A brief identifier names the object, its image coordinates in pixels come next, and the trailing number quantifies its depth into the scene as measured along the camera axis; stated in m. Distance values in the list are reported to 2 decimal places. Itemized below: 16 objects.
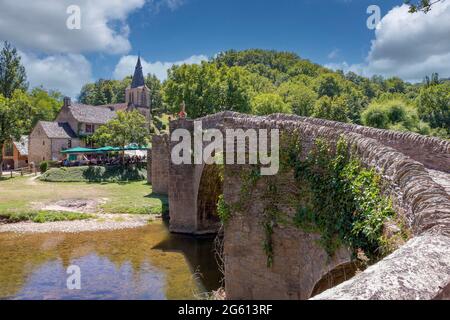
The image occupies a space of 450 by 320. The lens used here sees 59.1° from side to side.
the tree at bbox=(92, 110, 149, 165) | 41.99
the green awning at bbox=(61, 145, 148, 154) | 40.50
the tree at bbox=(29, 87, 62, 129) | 69.62
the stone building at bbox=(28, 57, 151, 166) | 48.94
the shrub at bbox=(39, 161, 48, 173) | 43.00
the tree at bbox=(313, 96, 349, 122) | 46.56
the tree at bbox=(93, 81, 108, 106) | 96.88
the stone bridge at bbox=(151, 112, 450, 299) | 2.92
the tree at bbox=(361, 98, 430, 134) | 38.09
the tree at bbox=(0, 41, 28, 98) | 53.33
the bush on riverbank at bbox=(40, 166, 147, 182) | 37.56
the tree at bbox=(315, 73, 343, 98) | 81.50
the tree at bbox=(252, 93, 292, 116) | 45.97
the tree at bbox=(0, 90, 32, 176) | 38.41
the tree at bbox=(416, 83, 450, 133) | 47.59
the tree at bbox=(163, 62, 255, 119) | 40.75
